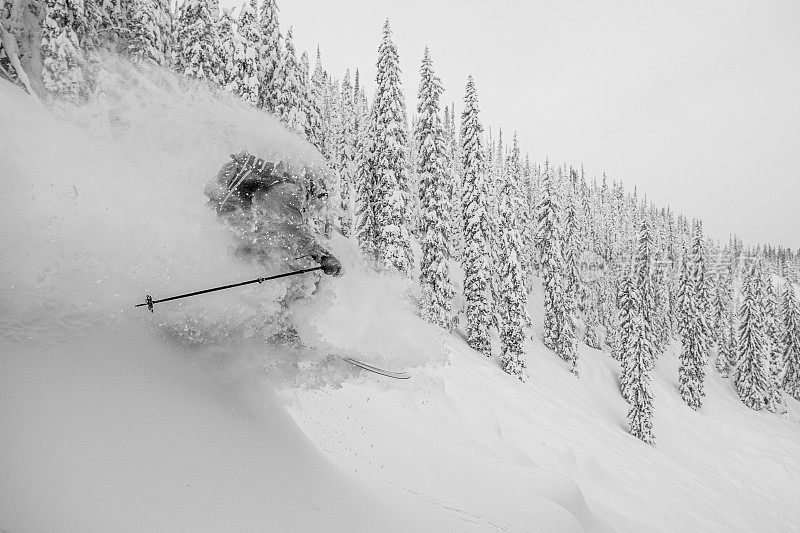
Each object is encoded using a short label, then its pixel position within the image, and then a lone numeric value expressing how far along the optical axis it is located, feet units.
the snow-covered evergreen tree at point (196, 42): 66.80
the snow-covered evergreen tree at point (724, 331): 179.83
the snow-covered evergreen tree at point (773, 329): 170.40
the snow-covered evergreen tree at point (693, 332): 136.36
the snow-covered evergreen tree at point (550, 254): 119.75
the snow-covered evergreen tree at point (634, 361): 99.86
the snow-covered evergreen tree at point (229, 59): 68.74
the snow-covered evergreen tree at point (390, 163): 72.13
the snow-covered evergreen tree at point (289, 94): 73.56
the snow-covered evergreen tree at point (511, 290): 83.20
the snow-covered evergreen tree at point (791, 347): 182.50
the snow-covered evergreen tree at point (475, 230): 85.10
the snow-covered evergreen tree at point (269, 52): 73.82
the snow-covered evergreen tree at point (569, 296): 115.44
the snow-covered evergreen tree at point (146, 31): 49.57
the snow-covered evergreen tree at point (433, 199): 80.48
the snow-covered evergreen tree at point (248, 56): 69.15
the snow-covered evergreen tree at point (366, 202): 79.41
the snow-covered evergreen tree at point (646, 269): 134.72
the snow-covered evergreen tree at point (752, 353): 151.33
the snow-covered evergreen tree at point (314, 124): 83.15
